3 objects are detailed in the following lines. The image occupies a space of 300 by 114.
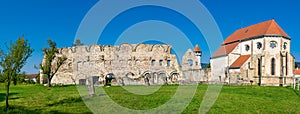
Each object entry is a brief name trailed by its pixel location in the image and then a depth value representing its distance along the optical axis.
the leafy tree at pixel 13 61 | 13.09
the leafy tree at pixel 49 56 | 30.75
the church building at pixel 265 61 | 42.44
